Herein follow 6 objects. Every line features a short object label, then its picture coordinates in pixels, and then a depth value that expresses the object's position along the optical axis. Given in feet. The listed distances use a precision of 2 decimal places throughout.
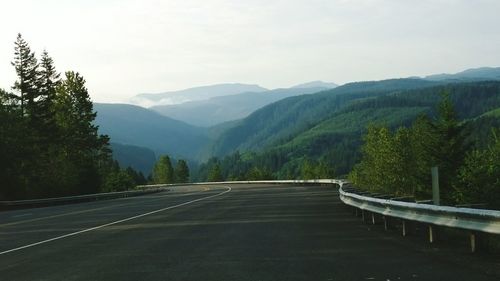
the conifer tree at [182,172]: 579.07
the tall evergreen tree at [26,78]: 203.21
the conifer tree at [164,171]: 533.96
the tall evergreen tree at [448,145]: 181.68
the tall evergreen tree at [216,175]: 563.48
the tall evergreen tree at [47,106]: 206.80
